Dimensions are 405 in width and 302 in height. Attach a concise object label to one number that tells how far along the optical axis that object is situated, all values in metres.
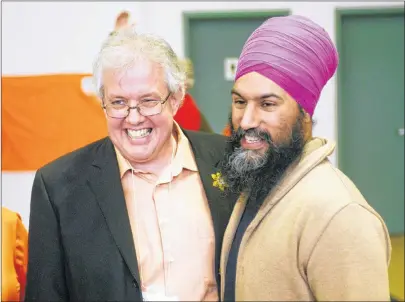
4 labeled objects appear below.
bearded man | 1.29
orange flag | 4.41
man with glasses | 1.62
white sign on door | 5.04
